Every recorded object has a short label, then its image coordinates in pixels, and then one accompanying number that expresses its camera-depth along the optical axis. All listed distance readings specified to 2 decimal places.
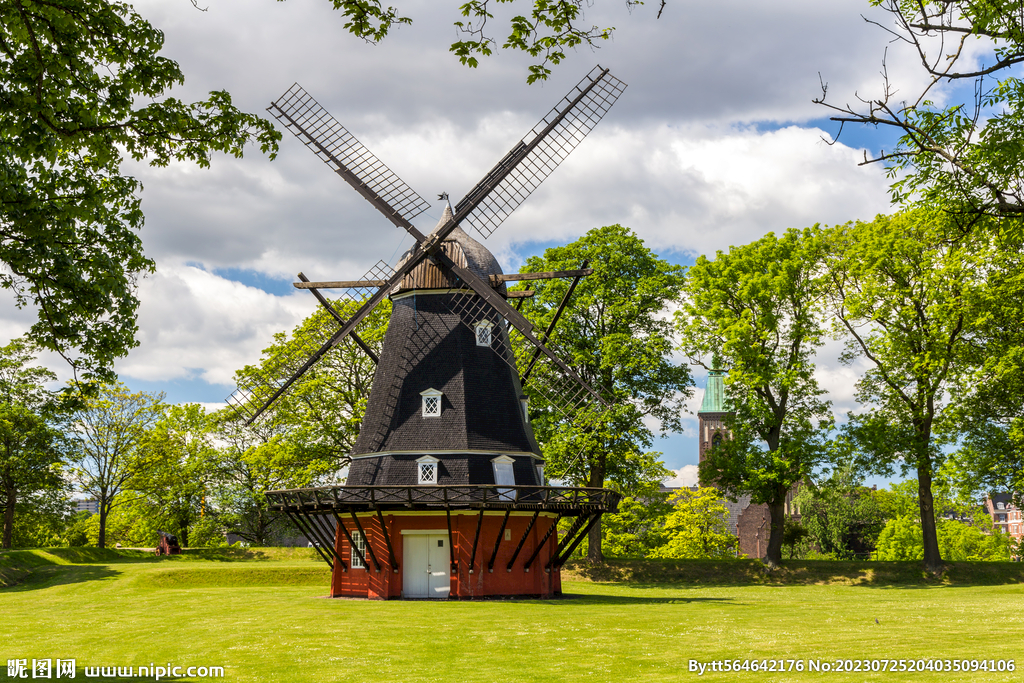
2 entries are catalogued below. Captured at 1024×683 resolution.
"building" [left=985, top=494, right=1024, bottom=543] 153.62
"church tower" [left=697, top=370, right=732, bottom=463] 105.57
